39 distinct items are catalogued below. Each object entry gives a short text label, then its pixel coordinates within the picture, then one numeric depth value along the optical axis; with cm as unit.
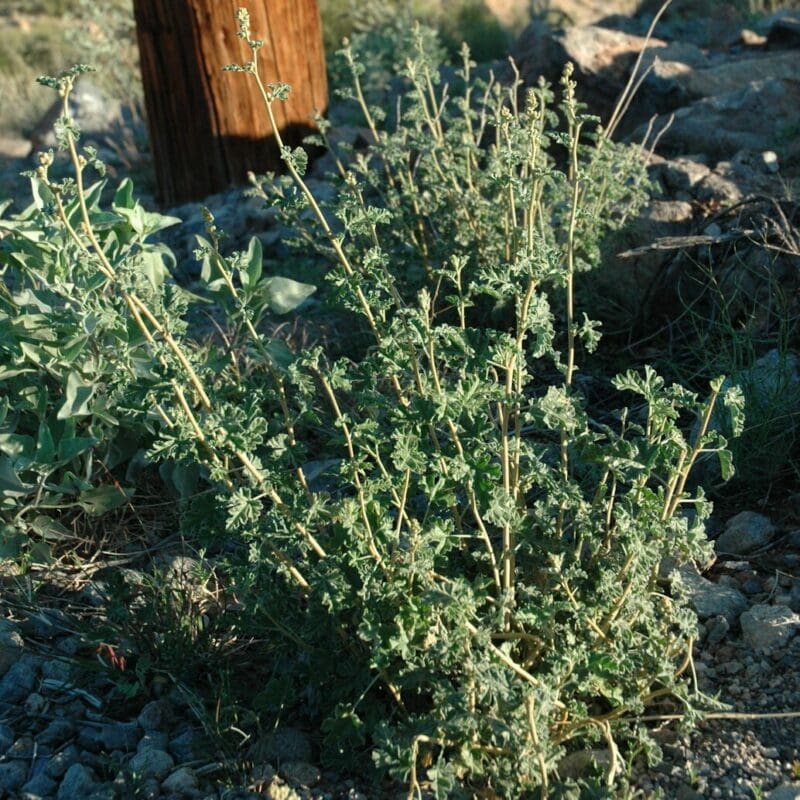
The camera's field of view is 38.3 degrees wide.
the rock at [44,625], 310
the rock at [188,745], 259
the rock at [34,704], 284
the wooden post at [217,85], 572
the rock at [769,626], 274
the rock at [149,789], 248
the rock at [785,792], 228
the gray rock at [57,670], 295
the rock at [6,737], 271
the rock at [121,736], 269
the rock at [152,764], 255
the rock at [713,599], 288
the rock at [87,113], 849
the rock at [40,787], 255
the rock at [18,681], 290
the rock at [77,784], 251
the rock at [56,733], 272
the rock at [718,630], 282
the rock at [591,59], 600
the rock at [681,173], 475
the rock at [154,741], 264
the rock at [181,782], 249
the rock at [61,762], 260
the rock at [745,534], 317
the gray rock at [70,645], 304
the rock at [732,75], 583
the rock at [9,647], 299
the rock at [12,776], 257
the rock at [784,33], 677
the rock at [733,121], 530
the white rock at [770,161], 493
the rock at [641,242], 436
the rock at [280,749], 254
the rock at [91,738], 271
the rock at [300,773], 249
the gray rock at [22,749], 267
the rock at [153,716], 274
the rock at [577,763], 244
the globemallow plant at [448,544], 229
